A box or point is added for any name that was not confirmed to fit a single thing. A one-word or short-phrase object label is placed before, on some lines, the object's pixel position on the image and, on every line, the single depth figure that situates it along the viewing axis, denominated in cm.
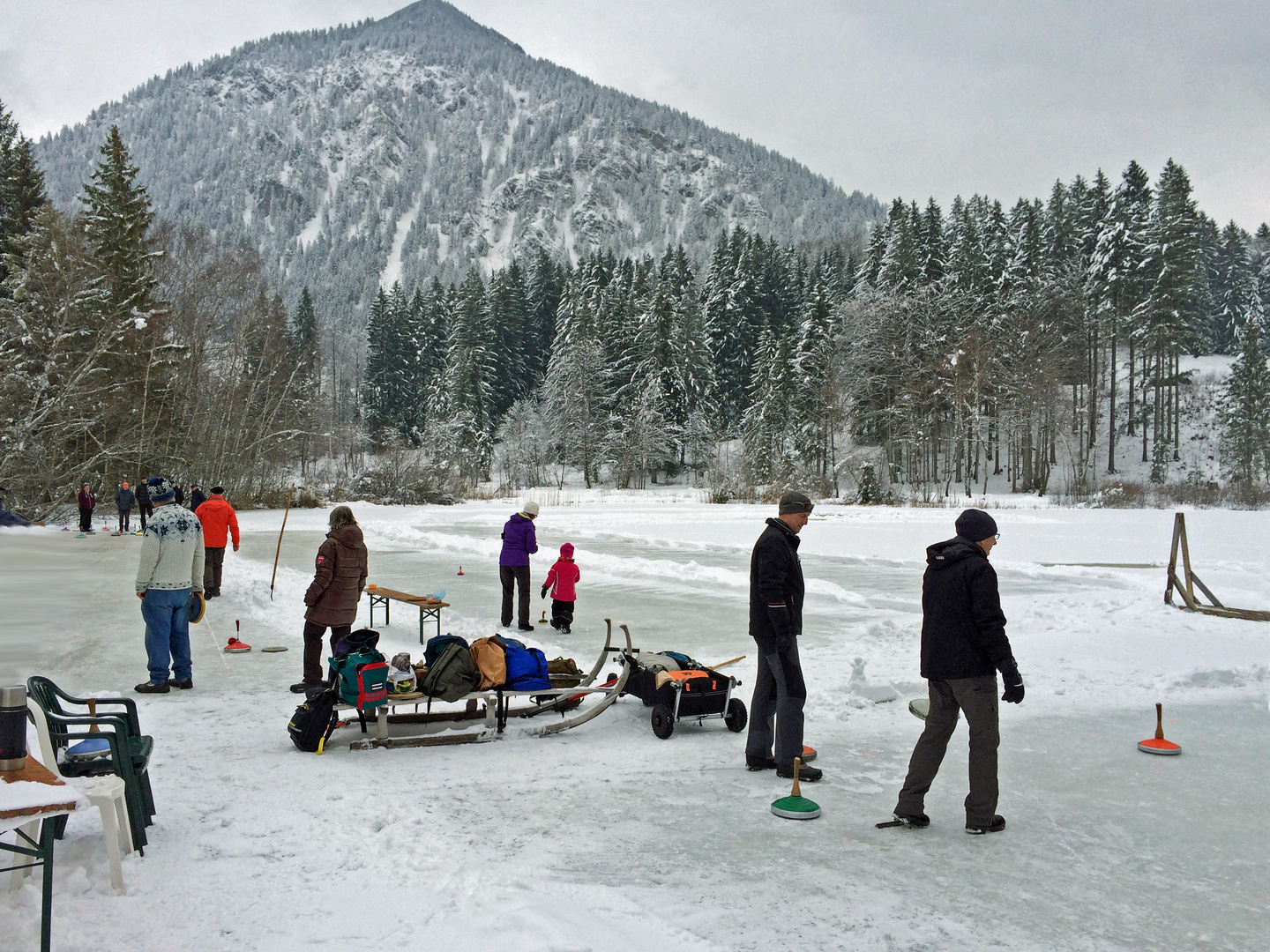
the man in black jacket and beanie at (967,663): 460
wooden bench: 1016
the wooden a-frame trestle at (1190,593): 1112
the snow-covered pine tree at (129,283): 2856
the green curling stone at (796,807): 478
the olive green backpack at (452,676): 641
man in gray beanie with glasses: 542
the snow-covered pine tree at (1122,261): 5509
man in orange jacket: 1318
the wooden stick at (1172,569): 1185
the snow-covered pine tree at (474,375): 6309
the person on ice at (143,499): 2528
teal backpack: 605
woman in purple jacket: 1086
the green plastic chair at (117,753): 407
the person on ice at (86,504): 2358
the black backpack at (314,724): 590
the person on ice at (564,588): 1066
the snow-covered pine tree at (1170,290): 5272
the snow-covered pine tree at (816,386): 5566
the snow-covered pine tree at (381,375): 7856
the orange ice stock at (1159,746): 607
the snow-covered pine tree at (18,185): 3628
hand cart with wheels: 650
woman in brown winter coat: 766
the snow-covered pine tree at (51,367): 1991
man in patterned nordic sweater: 748
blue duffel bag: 672
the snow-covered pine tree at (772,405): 5494
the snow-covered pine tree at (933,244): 6147
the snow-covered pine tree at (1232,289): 8194
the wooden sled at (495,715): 608
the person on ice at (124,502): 2545
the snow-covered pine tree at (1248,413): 4916
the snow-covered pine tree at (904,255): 5870
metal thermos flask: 272
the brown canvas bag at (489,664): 659
